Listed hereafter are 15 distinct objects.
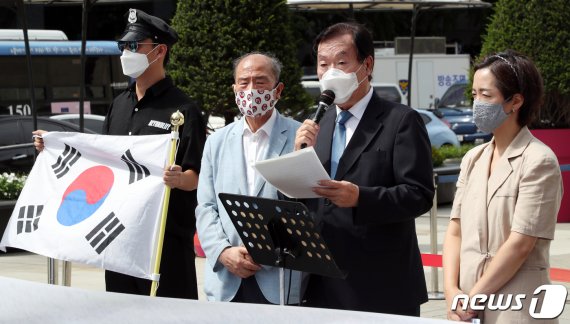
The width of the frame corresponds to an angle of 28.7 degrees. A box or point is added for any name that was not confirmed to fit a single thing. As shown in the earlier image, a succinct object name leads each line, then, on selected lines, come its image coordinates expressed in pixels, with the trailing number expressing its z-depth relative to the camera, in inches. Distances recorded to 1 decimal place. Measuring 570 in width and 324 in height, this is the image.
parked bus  974.4
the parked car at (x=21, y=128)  641.0
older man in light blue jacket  187.6
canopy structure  699.2
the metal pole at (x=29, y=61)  515.5
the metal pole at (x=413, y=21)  717.3
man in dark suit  173.9
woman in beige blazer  158.9
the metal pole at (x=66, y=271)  252.9
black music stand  161.8
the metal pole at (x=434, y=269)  362.9
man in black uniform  222.1
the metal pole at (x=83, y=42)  502.0
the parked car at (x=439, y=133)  965.2
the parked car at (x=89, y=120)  756.6
